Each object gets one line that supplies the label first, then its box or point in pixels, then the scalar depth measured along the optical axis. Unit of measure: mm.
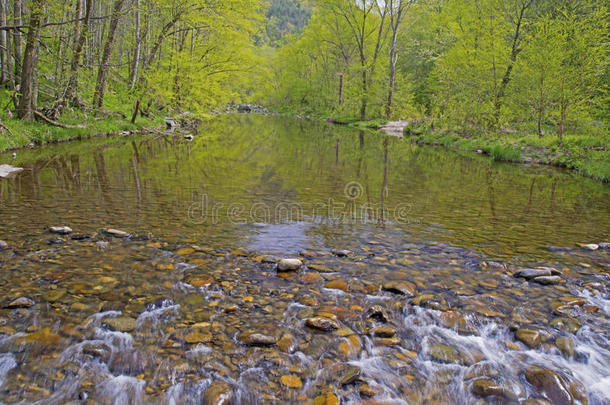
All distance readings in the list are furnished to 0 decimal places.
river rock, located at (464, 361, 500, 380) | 3332
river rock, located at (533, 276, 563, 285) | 4996
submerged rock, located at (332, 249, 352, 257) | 5689
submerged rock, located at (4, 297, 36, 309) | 3744
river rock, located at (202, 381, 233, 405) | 2871
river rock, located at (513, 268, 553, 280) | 5121
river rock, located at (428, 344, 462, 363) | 3506
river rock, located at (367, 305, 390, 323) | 4012
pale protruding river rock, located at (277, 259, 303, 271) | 5000
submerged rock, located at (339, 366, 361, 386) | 3141
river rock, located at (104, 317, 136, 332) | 3586
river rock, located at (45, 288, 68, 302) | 3939
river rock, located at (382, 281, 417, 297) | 4574
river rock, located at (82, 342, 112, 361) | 3240
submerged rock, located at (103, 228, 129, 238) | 5825
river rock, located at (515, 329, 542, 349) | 3740
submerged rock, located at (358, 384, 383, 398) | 3035
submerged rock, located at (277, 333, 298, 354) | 3477
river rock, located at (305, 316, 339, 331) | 3789
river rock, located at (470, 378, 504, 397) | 3133
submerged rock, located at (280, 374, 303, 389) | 3084
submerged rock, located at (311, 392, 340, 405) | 2922
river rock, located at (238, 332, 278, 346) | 3514
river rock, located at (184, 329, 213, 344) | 3497
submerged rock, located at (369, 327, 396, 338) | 3758
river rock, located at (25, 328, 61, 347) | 3283
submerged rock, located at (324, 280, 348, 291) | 4617
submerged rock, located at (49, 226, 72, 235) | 5750
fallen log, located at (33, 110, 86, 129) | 14353
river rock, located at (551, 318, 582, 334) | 4008
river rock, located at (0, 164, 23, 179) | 9122
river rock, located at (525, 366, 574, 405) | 3096
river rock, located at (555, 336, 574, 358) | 3662
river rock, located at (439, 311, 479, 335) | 3934
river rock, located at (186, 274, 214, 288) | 4504
